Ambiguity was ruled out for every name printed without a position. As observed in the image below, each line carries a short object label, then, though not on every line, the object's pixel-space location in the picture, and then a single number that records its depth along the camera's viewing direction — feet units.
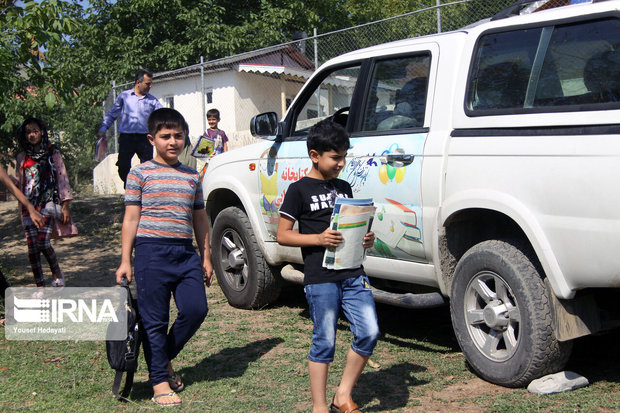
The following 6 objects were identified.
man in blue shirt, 29.53
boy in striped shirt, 14.30
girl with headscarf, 21.77
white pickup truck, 12.66
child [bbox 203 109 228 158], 35.27
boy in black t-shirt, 12.31
